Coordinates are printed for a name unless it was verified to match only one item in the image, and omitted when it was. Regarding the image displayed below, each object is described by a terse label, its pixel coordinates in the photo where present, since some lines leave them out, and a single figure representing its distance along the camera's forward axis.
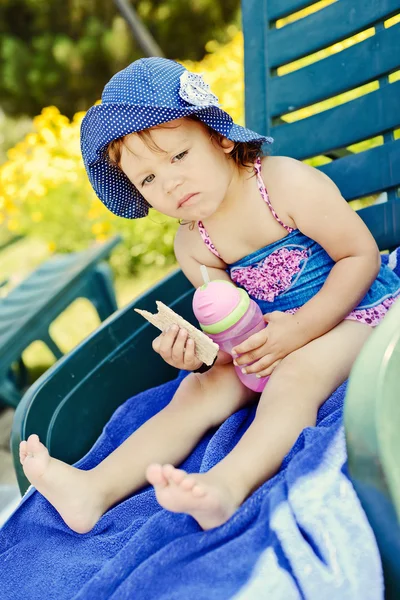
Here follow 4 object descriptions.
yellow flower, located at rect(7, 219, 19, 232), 3.75
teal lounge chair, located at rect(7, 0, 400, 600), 1.54
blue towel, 0.89
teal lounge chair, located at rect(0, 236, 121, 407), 2.22
